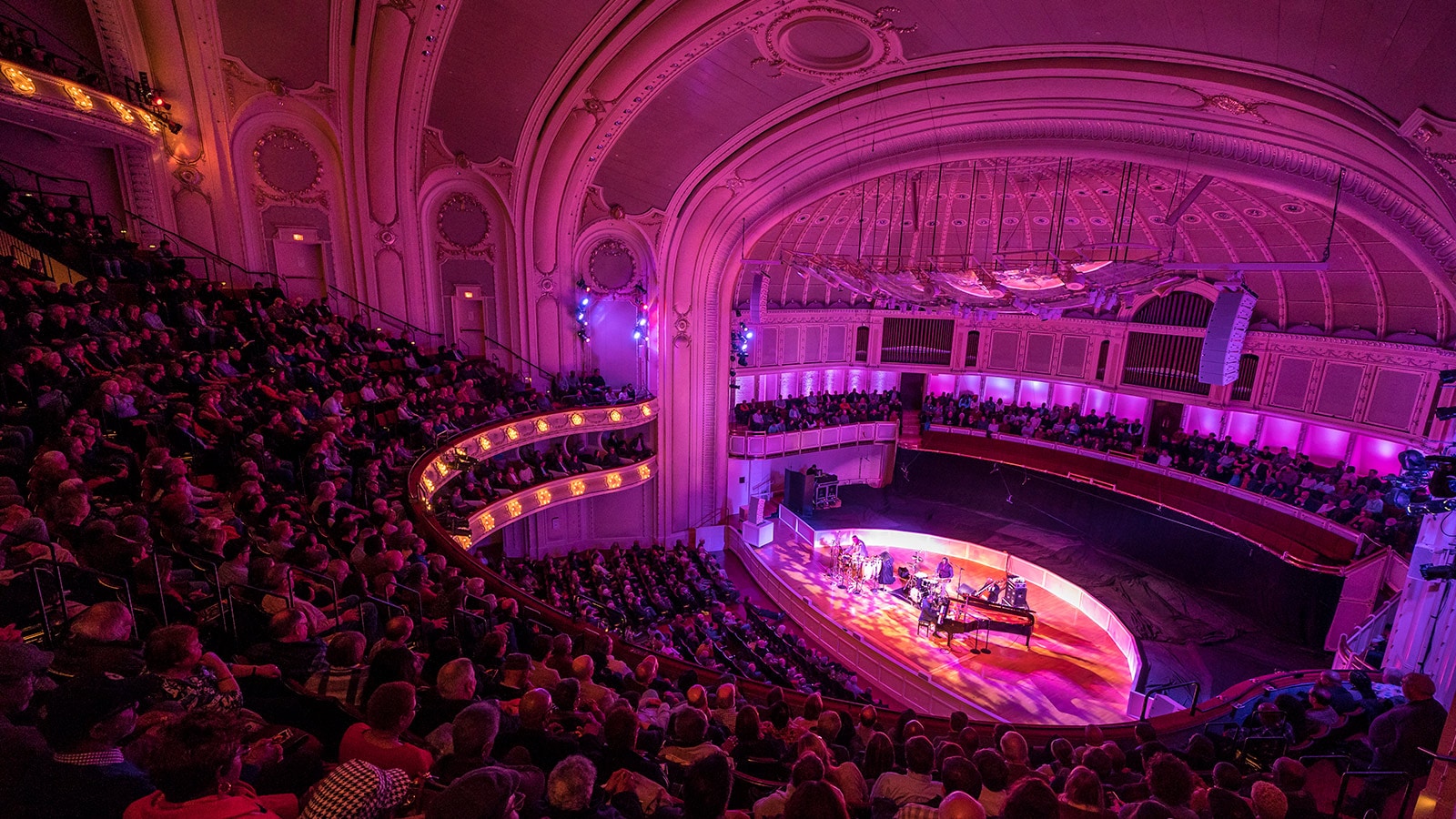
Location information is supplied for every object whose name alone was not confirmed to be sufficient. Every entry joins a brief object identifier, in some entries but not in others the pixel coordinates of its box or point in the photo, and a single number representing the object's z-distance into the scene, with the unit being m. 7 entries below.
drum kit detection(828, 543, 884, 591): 17.17
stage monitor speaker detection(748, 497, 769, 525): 19.86
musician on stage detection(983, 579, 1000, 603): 15.06
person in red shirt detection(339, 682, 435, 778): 2.90
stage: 12.05
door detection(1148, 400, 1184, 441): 19.72
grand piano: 14.09
